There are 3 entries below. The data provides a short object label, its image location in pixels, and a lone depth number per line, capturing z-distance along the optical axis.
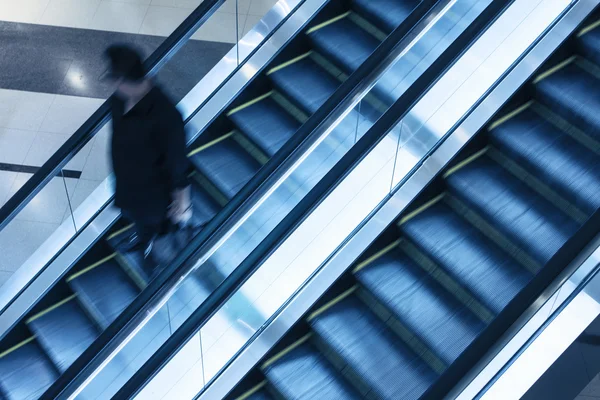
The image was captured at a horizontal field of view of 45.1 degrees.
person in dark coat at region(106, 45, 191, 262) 3.37
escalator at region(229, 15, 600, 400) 3.83
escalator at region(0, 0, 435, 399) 4.76
